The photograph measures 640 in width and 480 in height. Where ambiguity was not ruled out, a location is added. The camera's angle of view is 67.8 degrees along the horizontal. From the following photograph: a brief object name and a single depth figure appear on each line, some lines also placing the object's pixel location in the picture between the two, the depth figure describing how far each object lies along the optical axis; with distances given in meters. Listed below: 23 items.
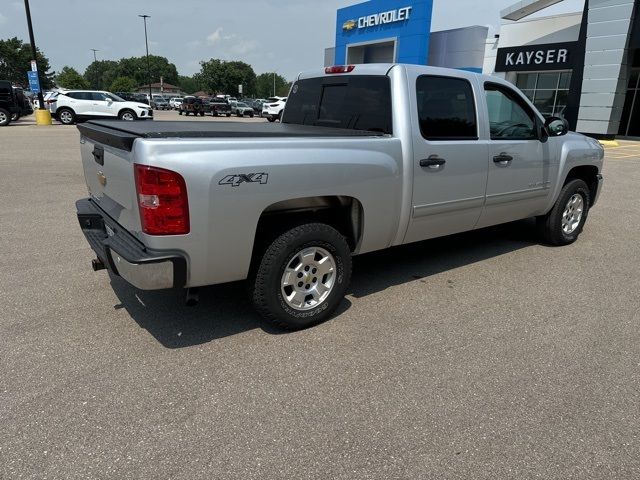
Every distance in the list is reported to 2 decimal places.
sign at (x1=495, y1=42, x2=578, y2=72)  22.75
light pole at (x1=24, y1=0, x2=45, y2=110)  22.88
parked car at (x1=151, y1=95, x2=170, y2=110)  53.50
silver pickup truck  2.77
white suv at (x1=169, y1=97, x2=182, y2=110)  55.69
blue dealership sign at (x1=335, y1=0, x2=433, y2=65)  31.59
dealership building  20.45
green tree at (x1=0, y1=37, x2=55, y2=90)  96.44
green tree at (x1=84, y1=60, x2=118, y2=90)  143.06
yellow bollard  23.34
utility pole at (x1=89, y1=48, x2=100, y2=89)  140.31
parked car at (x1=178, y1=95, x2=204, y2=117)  37.16
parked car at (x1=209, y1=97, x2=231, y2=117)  38.06
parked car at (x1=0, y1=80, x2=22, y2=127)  21.84
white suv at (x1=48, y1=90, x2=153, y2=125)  23.42
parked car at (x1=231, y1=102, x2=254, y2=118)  40.66
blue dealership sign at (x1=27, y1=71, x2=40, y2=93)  24.44
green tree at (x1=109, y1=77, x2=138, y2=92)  91.35
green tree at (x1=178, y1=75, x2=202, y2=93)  169.88
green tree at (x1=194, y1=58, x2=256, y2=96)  97.56
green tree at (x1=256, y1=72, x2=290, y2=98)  151.89
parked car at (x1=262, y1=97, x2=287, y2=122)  32.09
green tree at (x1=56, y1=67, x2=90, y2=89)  88.81
